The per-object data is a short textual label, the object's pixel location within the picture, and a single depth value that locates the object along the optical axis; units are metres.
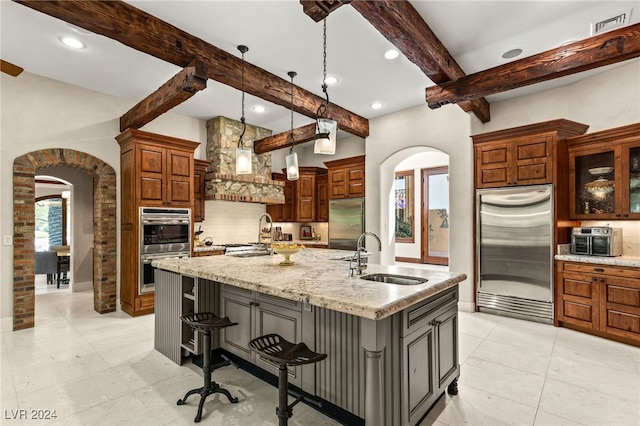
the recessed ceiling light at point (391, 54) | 3.59
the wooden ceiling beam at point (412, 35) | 2.49
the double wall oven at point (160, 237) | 4.65
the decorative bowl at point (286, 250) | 2.95
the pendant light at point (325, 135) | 2.99
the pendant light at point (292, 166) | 3.83
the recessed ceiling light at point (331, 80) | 4.24
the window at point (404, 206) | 8.88
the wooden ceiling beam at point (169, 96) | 3.24
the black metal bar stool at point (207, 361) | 2.33
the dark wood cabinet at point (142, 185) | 4.59
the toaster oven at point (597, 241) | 3.83
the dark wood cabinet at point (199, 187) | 5.82
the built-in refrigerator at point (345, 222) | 6.19
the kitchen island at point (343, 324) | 1.74
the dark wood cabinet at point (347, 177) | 6.26
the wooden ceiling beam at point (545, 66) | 2.92
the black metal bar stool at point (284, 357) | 1.79
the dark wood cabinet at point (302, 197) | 7.57
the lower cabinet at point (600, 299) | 3.47
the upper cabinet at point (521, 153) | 4.14
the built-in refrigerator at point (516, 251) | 4.20
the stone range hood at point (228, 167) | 5.88
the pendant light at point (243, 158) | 3.46
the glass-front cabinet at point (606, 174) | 3.75
